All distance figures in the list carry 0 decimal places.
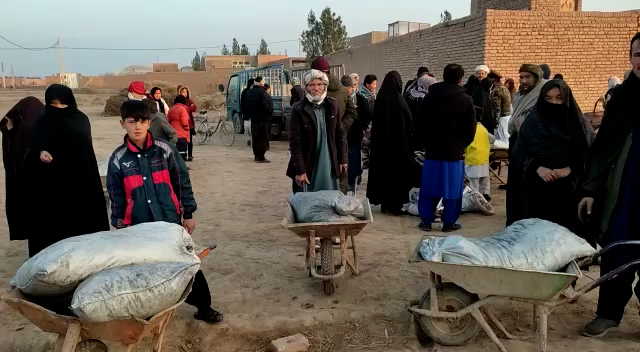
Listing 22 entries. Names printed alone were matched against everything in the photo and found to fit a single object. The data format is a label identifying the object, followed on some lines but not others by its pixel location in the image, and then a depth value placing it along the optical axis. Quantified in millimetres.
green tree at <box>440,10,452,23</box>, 62219
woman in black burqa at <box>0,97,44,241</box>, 4574
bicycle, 14719
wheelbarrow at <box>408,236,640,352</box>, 2824
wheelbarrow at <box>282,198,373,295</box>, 3693
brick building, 11203
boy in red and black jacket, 3096
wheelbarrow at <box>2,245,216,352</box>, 2279
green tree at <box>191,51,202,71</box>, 71562
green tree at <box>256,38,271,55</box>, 80125
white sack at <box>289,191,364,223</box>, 3848
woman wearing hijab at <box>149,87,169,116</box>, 9004
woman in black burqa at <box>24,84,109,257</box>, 3879
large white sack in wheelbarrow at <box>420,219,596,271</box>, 2973
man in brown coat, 4508
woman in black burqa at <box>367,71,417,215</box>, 6109
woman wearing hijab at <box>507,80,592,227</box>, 3686
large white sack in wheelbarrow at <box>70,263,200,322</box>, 2287
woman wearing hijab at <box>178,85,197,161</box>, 10878
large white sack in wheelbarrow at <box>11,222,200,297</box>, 2365
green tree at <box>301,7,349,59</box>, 50344
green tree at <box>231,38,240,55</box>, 83456
